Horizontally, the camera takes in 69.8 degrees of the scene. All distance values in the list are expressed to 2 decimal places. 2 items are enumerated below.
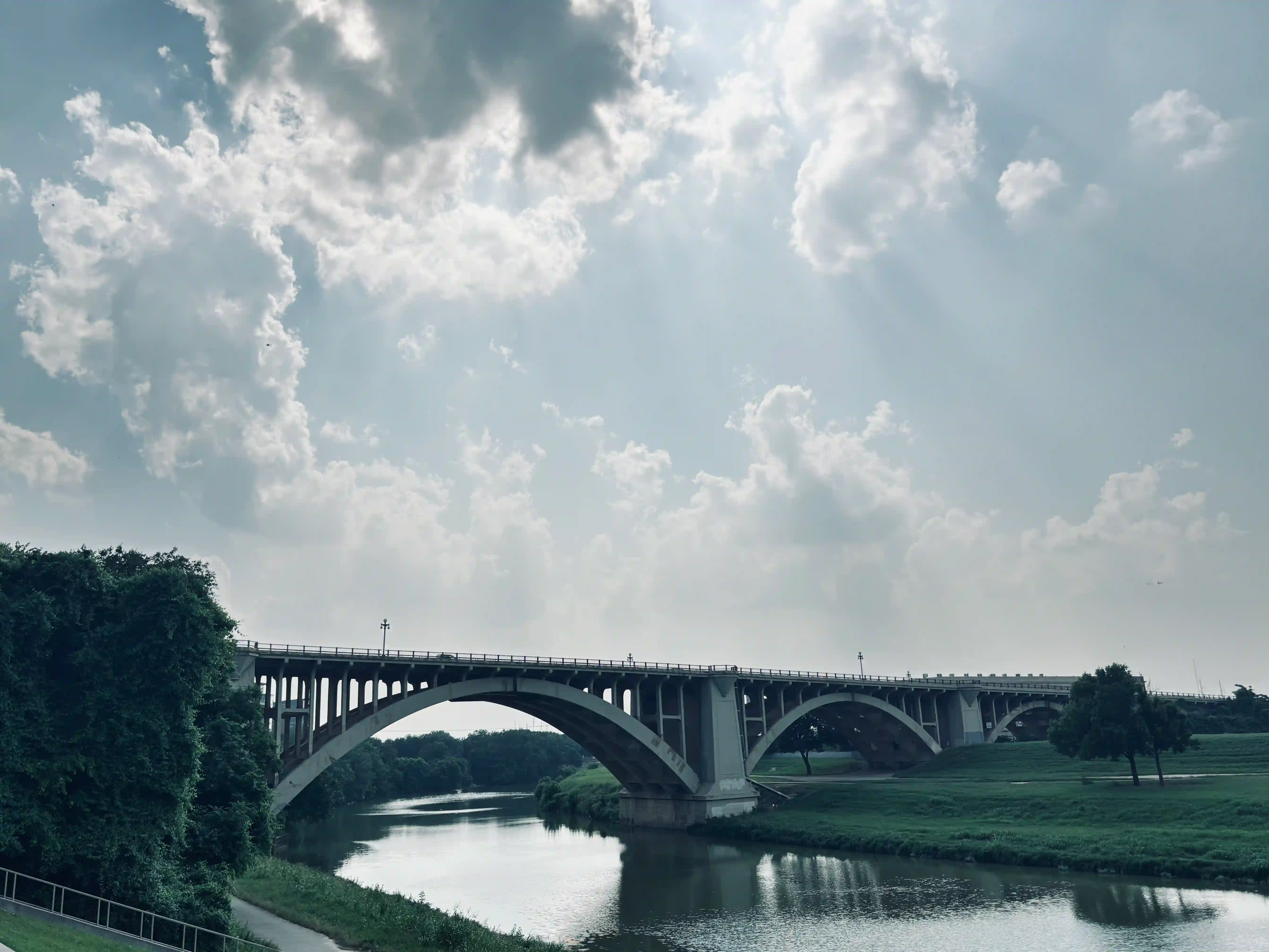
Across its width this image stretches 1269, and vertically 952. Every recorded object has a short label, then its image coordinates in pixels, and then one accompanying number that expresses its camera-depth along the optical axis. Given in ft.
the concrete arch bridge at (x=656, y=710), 159.94
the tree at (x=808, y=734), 298.56
